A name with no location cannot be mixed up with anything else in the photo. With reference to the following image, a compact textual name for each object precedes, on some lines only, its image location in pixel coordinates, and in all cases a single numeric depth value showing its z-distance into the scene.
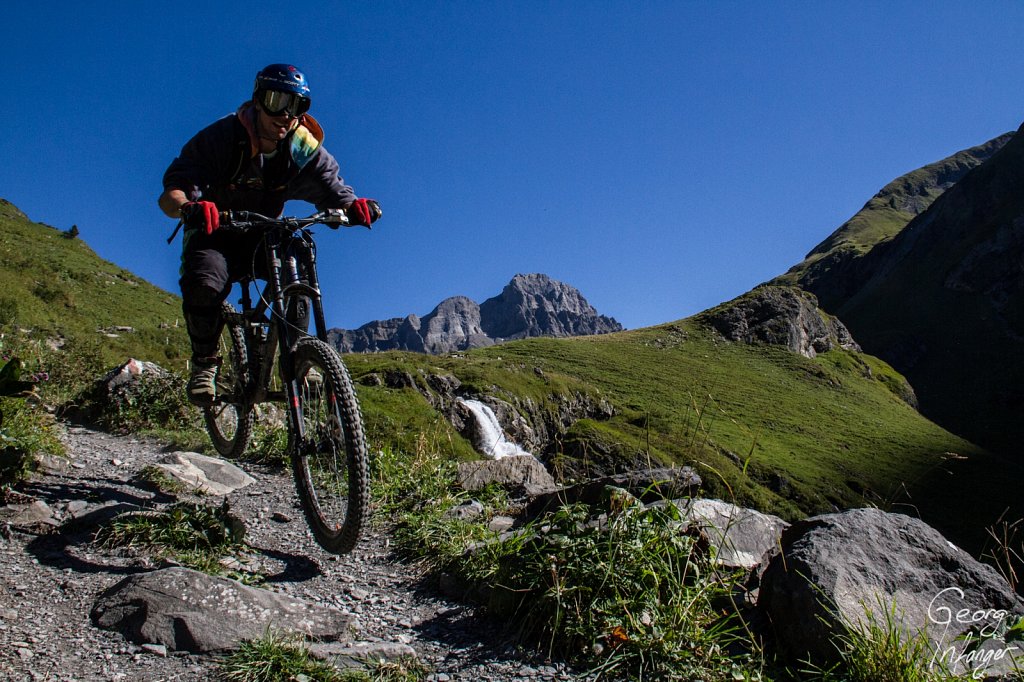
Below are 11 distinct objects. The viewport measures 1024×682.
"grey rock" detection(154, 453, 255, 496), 6.38
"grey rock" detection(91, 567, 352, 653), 3.17
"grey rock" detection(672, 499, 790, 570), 4.08
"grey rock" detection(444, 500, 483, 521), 5.38
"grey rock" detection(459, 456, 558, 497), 6.80
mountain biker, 4.86
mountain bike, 4.29
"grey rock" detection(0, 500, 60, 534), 4.54
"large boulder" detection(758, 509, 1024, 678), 3.12
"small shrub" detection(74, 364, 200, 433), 9.10
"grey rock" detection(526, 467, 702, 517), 4.68
